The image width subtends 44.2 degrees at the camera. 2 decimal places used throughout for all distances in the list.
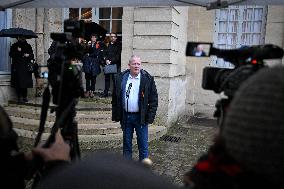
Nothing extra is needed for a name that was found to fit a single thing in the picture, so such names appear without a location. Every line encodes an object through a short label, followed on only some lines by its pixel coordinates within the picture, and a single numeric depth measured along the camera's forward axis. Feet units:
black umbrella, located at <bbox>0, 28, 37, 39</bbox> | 25.36
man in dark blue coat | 17.16
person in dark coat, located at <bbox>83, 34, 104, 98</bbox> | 29.89
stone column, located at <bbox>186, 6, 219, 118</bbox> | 34.86
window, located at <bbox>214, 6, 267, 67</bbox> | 33.88
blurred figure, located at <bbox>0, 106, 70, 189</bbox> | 4.91
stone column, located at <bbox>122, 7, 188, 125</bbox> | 27.02
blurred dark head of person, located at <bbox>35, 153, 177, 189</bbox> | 2.70
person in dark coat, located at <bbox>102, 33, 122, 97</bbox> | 29.66
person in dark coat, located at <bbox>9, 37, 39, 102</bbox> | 26.90
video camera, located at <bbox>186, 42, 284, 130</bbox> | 4.93
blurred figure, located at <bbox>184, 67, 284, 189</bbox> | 2.73
